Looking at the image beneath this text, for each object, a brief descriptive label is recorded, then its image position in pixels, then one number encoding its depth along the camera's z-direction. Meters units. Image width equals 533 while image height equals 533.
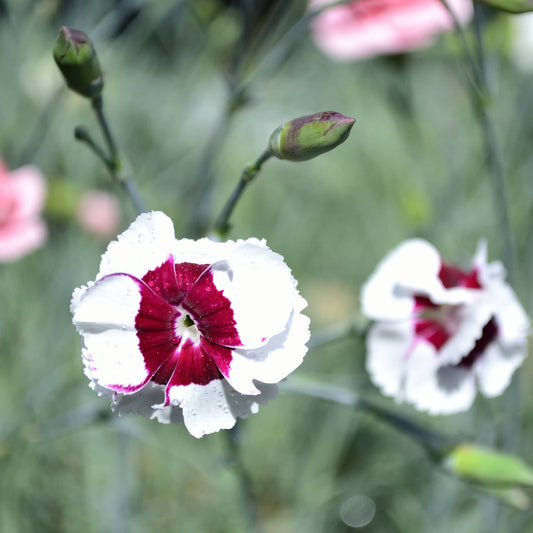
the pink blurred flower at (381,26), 0.53
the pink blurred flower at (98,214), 0.53
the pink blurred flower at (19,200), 0.41
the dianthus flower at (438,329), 0.33
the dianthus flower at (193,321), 0.29
